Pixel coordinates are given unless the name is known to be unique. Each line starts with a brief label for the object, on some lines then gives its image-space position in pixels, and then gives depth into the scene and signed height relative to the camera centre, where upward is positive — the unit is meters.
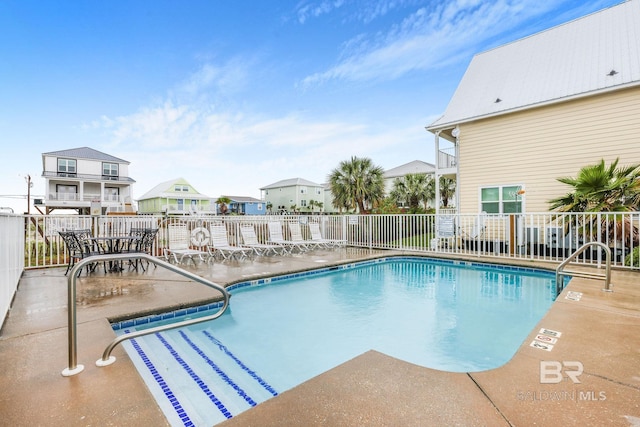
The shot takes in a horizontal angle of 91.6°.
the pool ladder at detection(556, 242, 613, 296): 4.65 -1.22
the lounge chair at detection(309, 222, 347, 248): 11.94 -0.98
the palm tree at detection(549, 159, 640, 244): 7.28 +0.25
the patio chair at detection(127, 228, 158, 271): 7.25 -0.66
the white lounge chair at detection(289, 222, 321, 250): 11.41 -0.88
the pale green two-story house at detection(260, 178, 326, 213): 43.91 +2.43
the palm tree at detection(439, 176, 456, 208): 24.08 +1.66
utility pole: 25.69 +2.66
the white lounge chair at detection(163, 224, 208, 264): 8.48 -0.79
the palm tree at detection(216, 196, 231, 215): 32.28 +1.19
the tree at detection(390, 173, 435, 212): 23.36 +1.48
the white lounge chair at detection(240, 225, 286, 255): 10.09 -0.95
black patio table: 6.86 -0.81
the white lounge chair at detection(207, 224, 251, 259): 9.10 -0.97
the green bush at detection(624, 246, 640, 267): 6.69 -1.17
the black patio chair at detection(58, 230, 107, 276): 6.02 -0.61
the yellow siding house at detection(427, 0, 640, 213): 9.56 +3.25
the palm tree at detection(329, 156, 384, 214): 19.56 +1.82
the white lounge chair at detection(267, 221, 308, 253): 10.86 -0.94
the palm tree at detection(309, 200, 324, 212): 44.41 +1.11
